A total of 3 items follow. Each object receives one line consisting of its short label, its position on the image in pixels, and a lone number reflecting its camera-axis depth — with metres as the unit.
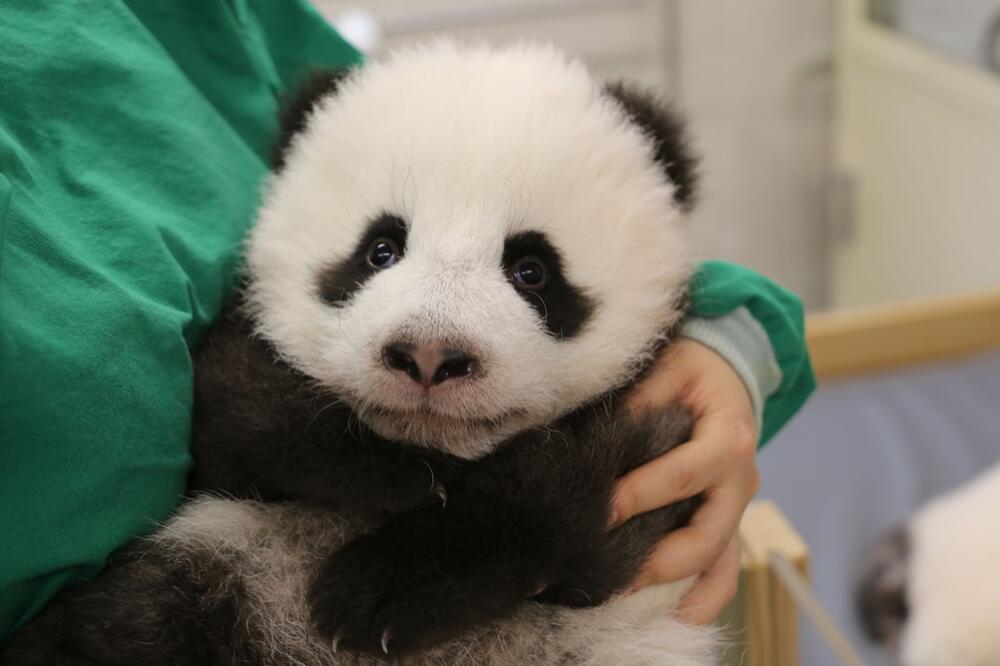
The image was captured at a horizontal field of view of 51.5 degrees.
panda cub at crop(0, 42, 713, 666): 0.78
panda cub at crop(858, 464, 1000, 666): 1.52
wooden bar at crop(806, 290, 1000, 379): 2.12
